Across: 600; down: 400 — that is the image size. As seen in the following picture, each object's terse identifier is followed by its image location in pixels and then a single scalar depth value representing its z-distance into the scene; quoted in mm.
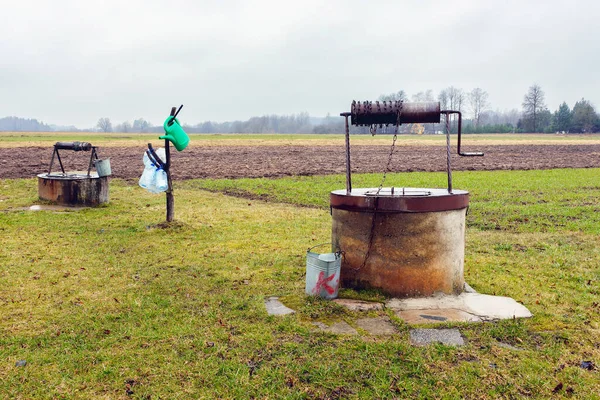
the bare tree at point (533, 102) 119325
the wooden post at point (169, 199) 9398
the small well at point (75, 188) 12273
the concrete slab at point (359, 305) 5176
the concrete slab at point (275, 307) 5119
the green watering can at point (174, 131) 9156
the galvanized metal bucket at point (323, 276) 5343
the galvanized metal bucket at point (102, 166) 12461
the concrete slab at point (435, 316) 4879
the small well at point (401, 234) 5320
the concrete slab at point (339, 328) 4605
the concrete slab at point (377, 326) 4594
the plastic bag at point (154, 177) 9141
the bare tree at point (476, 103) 150000
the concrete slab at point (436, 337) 4352
